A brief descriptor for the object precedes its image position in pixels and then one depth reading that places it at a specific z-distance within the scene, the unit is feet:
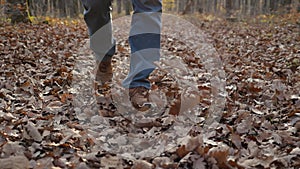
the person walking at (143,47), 9.50
